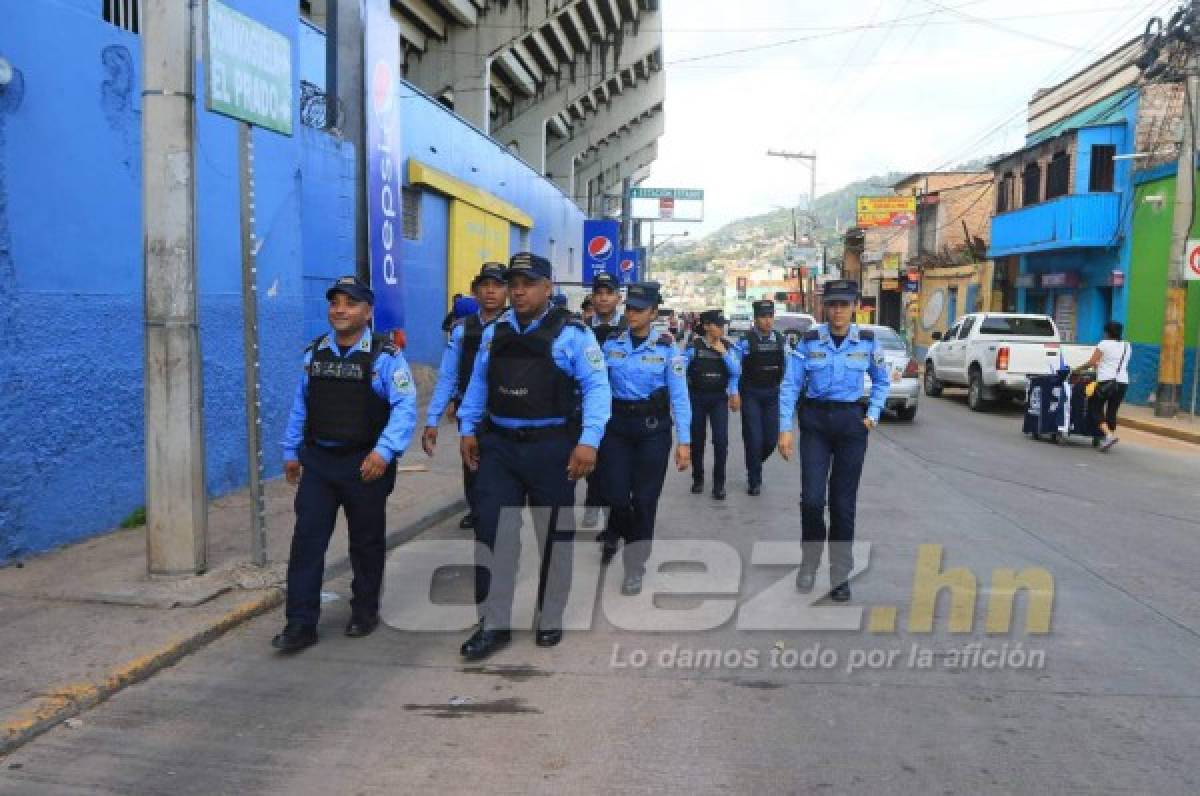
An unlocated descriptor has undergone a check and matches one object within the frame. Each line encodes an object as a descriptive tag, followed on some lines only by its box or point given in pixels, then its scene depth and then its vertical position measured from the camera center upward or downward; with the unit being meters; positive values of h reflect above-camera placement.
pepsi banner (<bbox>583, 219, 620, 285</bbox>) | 30.02 +2.09
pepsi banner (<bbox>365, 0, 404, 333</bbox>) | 9.73 +1.51
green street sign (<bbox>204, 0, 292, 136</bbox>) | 5.46 +1.39
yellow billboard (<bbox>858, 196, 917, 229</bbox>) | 40.94 +4.59
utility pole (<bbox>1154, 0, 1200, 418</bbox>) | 16.91 +1.45
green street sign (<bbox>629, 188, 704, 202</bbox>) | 47.62 +5.88
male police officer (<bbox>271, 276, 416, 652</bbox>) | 4.92 -0.62
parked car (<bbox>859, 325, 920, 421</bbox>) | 16.31 -1.04
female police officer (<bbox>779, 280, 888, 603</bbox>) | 5.93 -0.60
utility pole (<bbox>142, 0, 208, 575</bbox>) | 5.55 +0.21
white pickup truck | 18.11 -0.57
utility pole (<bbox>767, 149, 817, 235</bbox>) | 64.50 +9.71
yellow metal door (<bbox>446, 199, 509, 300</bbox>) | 17.42 +1.32
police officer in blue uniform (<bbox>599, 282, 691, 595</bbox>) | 6.18 -0.79
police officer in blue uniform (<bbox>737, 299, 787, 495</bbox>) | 9.73 -0.70
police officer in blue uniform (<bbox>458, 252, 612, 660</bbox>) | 4.85 -0.55
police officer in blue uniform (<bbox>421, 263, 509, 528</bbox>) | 6.14 -0.24
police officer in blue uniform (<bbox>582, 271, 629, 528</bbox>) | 7.37 +0.03
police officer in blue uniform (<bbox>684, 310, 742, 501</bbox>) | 9.34 -0.62
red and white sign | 16.00 +1.04
